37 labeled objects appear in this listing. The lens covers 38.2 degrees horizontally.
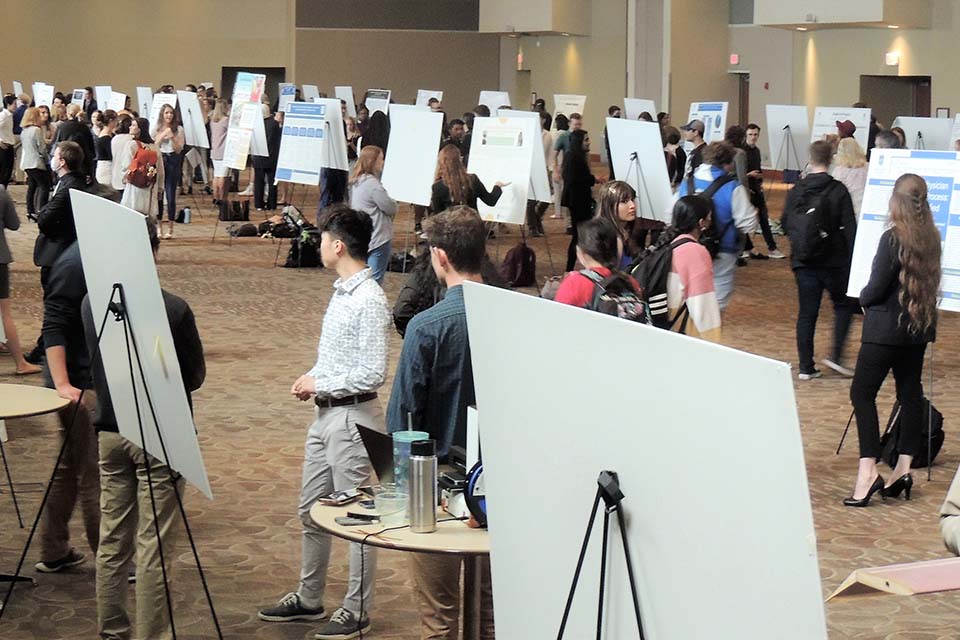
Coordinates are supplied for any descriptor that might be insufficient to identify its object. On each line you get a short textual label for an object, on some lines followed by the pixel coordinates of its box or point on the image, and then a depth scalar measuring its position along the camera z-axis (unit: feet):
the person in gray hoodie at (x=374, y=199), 36.29
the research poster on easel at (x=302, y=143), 51.31
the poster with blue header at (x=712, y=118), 67.87
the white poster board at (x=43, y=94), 86.69
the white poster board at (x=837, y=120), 61.58
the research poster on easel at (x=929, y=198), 26.11
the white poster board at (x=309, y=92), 91.45
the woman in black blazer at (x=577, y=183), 49.11
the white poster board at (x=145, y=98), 84.55
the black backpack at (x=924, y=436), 24.72
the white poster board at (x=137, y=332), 13.57
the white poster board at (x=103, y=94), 84.37
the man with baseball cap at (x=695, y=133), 54.65
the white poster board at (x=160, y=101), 68.95
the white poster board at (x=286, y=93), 78.59
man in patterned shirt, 15.64
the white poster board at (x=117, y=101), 79.51
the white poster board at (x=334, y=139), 52.06
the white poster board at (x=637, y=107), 73.46
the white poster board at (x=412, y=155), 44.34
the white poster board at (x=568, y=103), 84.64
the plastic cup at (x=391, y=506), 12.41
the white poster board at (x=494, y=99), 85.10
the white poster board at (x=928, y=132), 60.64
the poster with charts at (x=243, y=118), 58.85
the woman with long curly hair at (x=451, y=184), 38.68
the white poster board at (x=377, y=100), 78.64
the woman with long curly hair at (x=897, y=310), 21.63
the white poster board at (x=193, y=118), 70.49
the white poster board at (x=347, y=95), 91.56
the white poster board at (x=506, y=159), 42.52
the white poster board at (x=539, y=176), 46.50
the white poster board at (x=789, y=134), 65.87
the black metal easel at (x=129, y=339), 14.10
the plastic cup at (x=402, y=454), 12.35
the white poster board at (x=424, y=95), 87.45
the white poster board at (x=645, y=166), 41.52
